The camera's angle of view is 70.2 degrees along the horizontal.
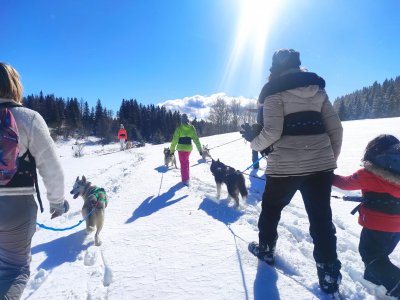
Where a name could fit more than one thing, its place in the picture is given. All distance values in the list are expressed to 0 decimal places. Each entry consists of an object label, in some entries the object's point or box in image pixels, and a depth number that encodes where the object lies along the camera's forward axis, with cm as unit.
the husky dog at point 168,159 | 1258
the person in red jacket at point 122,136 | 2525
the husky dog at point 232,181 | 614
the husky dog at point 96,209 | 460
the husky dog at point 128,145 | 2654
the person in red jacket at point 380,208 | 261
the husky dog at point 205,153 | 1363
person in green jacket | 845
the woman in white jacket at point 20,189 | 202
